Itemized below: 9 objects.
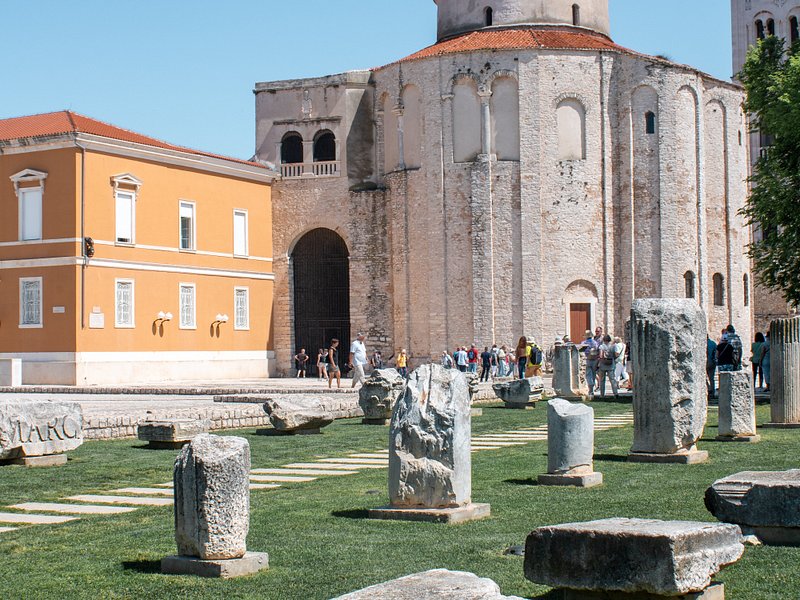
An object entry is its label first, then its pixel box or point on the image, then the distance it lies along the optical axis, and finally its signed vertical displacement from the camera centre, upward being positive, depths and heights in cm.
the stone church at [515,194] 3950 +558
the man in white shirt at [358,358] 2762 -5
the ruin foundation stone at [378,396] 1822 -64
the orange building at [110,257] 3362 +313
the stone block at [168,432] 1452 -93
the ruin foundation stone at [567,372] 2431 -40
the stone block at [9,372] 3204 -31
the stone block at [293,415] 1602 -81
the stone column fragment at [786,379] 1605 -40
